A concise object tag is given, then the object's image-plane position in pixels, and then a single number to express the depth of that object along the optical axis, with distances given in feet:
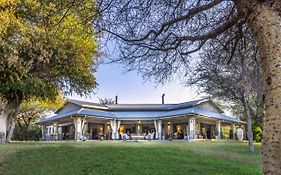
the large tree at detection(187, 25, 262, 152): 32.32
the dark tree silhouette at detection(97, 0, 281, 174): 6.27
